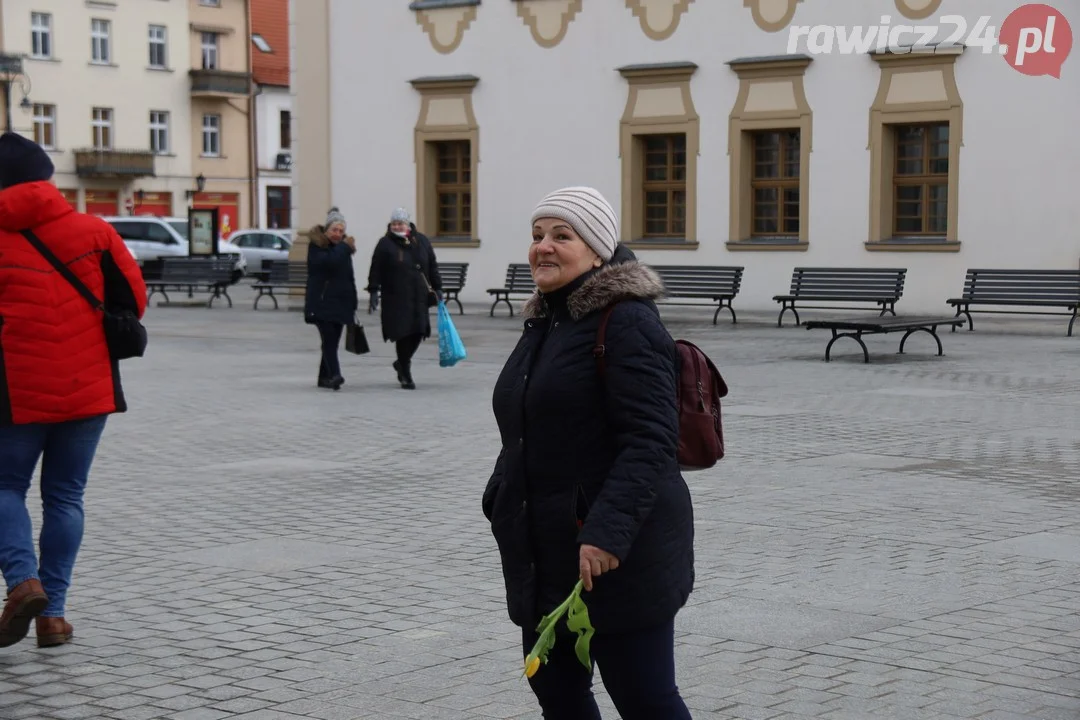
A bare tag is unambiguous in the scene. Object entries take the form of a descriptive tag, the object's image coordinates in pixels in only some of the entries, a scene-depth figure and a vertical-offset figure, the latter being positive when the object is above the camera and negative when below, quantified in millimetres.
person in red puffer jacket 6148 -570
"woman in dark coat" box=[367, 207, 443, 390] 16234 -805
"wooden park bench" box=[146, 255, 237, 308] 33906 -1416
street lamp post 48844 +3993
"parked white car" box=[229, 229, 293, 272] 51531 -1253
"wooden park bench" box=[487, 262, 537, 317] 29109 -1339
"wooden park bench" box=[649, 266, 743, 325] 26781 -1235
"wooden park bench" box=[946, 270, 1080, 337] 23969 -1199
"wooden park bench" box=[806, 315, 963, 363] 18391 -1299
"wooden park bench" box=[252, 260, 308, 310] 32281 -1384
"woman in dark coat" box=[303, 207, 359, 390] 16062 -823
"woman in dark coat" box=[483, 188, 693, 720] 3789 -596
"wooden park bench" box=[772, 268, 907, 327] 25516 -1232
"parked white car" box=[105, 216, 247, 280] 47000 -905
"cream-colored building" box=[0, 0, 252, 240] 62312 +3870
